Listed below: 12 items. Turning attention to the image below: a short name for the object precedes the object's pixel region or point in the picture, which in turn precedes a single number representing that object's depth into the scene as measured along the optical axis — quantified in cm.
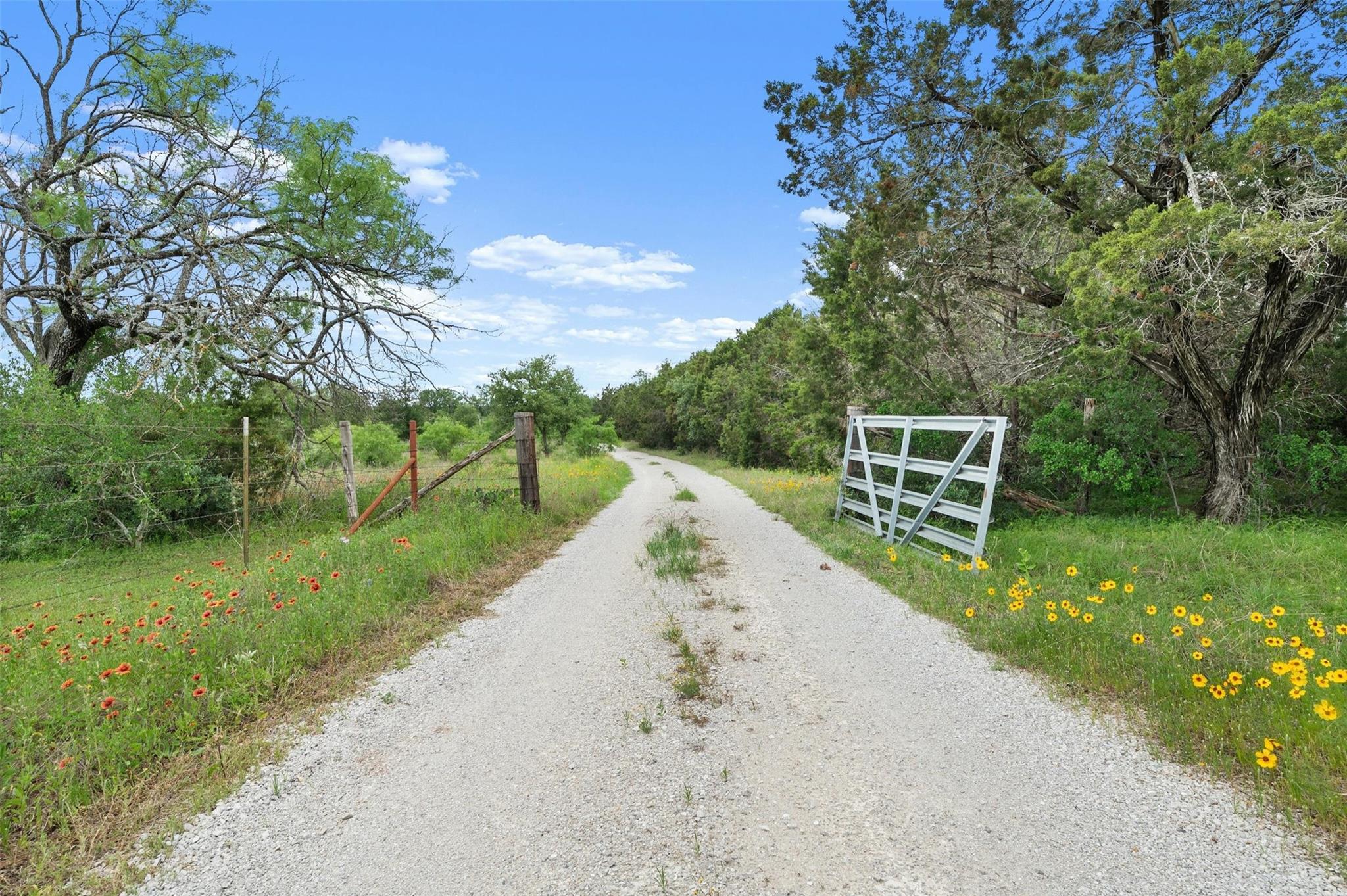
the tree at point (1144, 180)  582
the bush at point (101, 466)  838
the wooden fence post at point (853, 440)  1042
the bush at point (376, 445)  2958
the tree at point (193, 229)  1007
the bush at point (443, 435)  3766
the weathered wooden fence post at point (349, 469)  850
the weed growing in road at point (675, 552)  674
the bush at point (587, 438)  3712
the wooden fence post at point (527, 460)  949
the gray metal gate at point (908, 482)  652
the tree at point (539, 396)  3766
